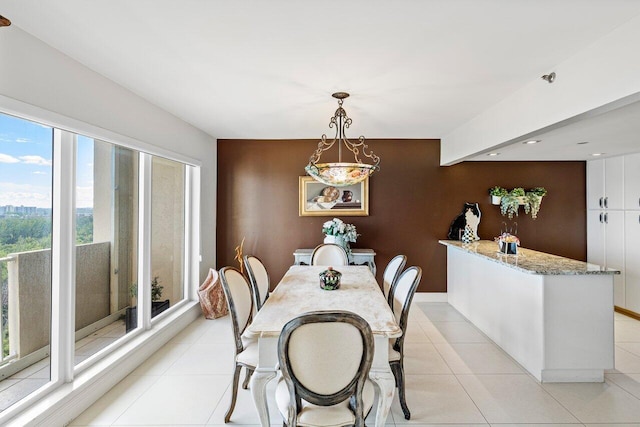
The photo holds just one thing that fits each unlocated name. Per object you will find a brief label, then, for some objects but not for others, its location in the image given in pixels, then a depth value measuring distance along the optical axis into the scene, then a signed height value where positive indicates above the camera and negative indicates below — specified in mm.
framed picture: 4934 +234
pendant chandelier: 2598 +336
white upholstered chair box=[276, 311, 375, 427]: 1551 -701
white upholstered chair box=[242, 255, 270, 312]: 2961 -591
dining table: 1839 -632
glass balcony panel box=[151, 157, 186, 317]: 3709 -222
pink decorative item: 4281 -1065
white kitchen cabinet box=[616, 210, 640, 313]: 4176 -553
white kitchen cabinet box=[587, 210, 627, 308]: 4387 -352
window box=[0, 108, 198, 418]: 2080 -286
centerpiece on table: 2797 -541
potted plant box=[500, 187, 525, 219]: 4672 +215
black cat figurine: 4824 -78
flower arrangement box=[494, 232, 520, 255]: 3490 -308
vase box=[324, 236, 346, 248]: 4520 -339
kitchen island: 2738 -854
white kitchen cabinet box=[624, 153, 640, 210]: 4184 +435
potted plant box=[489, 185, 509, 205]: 4758 +316
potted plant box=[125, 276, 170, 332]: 3337 -966
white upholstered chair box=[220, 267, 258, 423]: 2271 -761
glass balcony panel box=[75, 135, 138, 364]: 2668 -256
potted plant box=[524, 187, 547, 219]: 4703 +231
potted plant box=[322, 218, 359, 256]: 4531 -239
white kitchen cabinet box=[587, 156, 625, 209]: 4406 +443
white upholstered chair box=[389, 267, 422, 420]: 2299 -766
